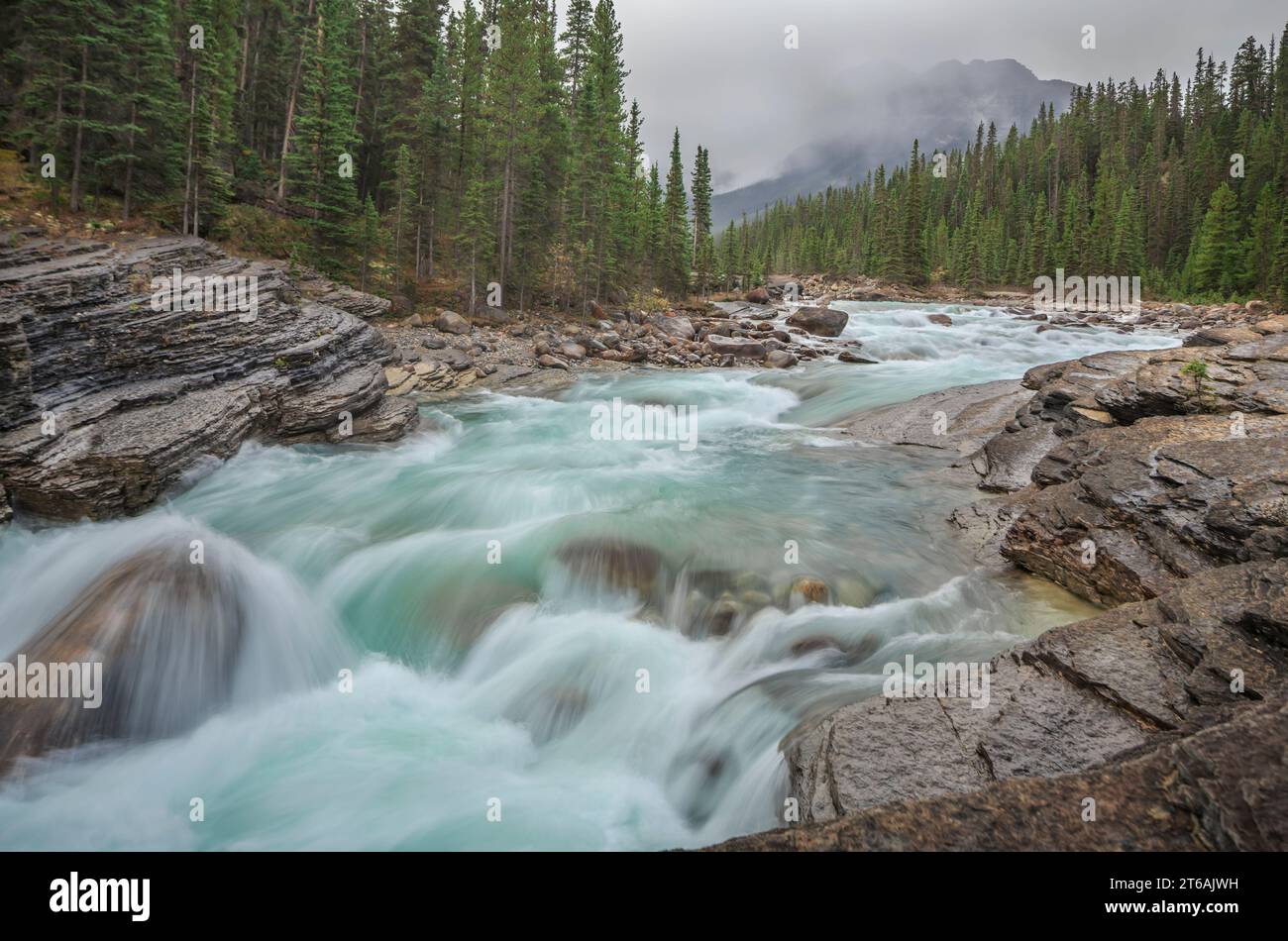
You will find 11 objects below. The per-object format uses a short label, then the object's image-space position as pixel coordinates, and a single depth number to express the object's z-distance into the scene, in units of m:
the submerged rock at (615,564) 8.81
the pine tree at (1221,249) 56.78
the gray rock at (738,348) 31.58
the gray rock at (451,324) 30.05
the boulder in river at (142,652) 6.00
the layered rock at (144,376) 10.30
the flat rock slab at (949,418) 15.02
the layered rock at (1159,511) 6.14
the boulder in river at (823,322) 38.84
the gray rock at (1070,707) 4.07
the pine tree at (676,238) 53.47
